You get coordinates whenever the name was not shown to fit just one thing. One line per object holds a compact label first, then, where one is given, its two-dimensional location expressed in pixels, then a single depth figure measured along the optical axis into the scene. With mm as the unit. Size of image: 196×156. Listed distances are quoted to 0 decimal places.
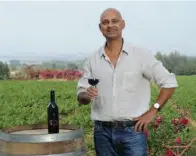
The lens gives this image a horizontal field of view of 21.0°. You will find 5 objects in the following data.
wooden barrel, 3567
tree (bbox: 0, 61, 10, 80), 31909
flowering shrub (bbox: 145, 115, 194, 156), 6855
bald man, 3973
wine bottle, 3818
